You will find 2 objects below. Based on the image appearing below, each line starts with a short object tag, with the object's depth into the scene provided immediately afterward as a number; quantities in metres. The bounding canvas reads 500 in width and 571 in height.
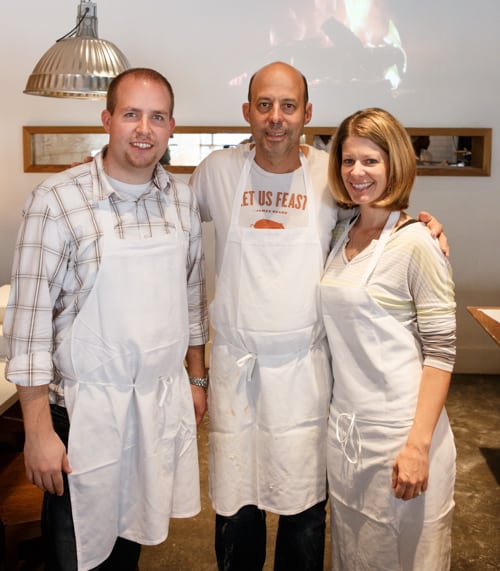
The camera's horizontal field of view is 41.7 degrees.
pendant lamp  2.77
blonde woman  1.67
